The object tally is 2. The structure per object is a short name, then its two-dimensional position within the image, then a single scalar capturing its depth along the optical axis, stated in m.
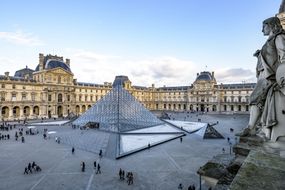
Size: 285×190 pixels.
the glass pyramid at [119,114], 34.61
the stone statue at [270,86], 3.20
